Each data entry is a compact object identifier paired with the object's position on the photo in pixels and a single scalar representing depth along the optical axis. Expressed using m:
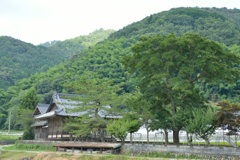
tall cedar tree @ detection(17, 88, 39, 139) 38.81
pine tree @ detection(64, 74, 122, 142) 25.34
